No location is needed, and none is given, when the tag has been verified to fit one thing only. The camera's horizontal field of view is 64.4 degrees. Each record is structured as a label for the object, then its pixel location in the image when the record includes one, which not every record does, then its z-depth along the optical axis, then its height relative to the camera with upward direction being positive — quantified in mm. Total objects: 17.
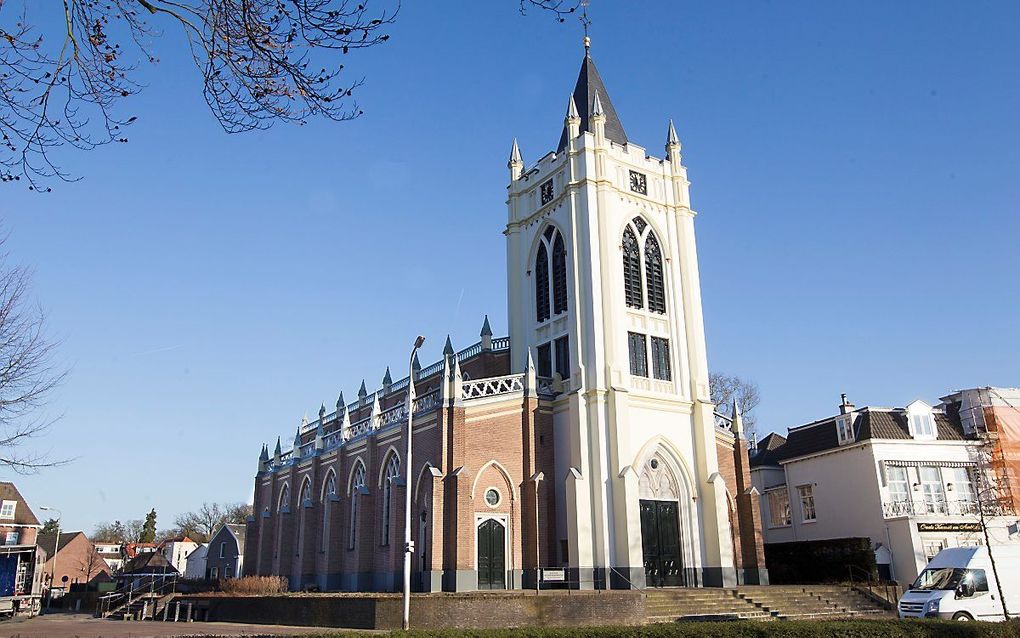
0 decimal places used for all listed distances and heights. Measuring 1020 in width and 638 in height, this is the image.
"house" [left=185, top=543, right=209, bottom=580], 83938 +484
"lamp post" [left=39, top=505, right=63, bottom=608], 75075 -32
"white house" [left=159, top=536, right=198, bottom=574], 94438 +1910
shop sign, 34938 +776
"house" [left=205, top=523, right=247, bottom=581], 70375 +1167
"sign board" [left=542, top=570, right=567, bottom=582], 27648 -600
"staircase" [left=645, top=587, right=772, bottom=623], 26062 -1716
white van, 23672 -1241
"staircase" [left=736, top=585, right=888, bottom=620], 28094 -1808
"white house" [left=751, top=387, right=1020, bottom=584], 35281 +2845
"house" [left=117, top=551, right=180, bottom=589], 66294 +136
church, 31281 +5112
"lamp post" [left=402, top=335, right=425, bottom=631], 22578 +1239
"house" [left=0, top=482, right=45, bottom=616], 34250 -259
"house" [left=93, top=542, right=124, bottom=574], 105562 +2138
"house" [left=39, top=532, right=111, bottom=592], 80250 +997
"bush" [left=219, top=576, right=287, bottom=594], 34156 -819
